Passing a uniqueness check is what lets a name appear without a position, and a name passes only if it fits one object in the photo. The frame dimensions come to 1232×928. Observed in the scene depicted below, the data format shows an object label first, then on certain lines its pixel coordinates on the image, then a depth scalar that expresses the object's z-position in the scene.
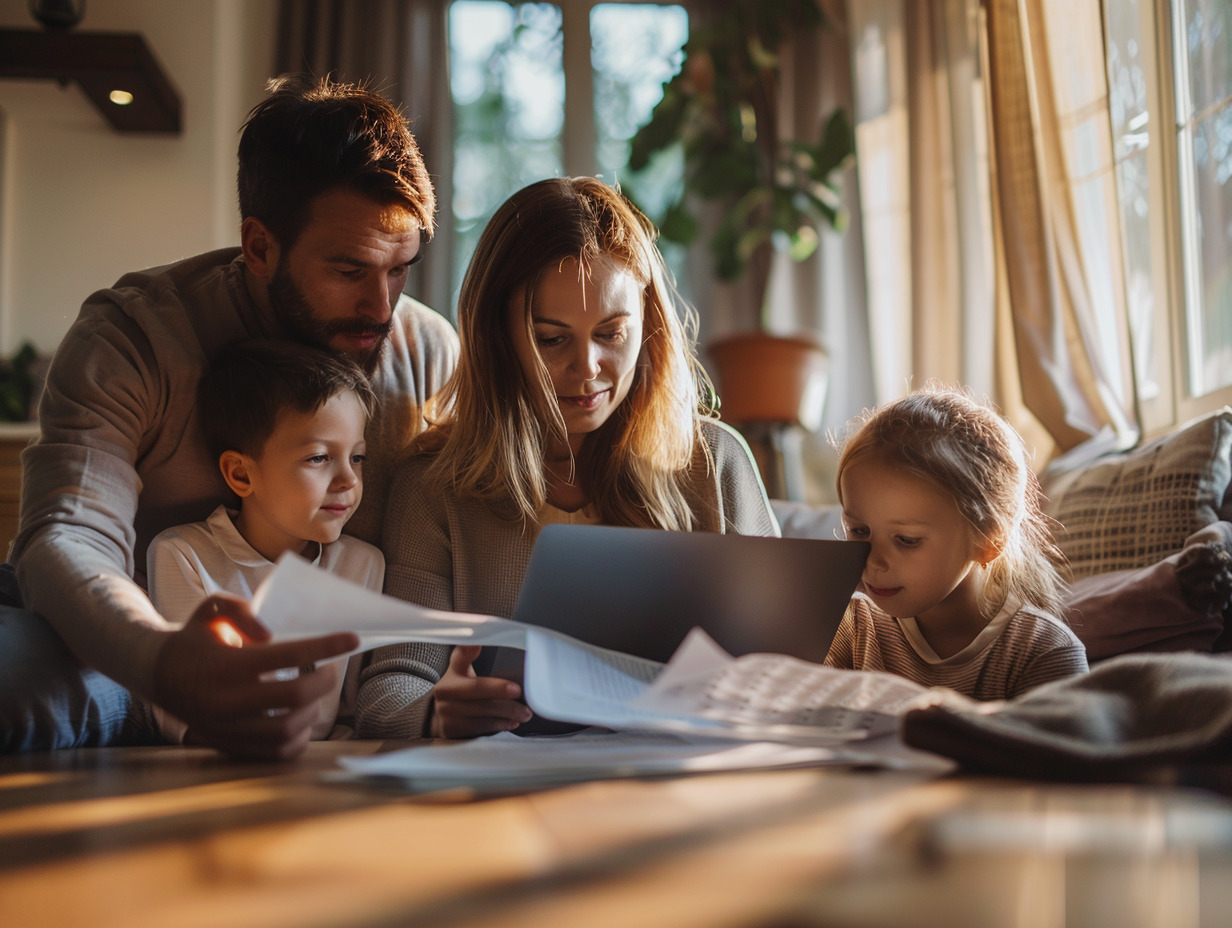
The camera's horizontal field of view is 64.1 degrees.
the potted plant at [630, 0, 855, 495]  3.54
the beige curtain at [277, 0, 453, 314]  4.09
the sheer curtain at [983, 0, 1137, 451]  2.30
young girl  1.10
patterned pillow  1.40
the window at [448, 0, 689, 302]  4.22
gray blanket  0.48
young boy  1.22
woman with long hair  1.28
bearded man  0.84
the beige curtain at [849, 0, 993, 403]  3.02
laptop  0.78
